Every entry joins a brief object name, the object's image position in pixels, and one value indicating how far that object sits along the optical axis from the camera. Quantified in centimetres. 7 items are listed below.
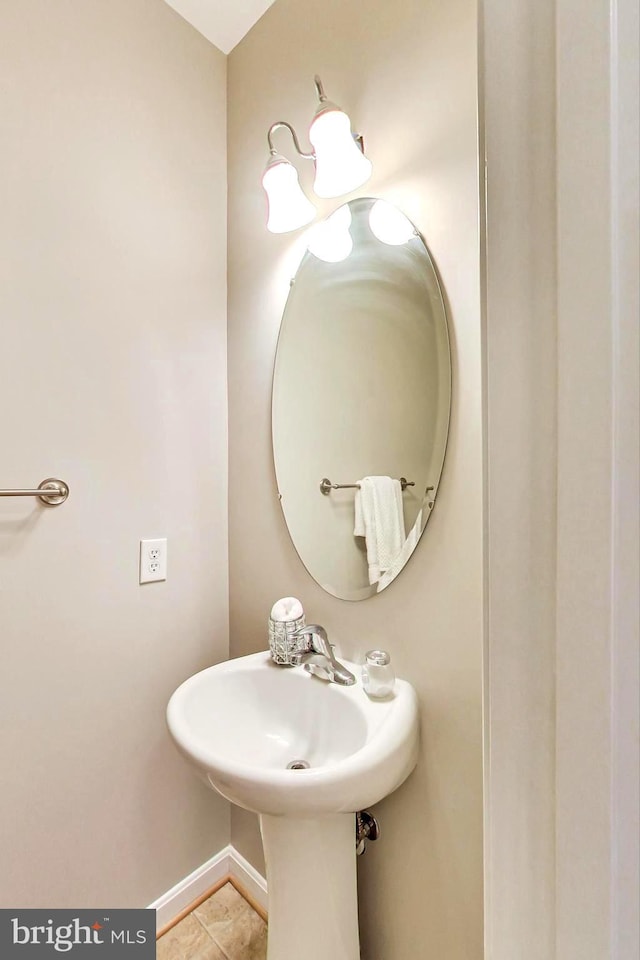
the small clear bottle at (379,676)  99
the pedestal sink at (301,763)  78
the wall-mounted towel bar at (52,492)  105
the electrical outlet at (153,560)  127
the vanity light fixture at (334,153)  102
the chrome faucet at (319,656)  108
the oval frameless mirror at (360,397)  100
